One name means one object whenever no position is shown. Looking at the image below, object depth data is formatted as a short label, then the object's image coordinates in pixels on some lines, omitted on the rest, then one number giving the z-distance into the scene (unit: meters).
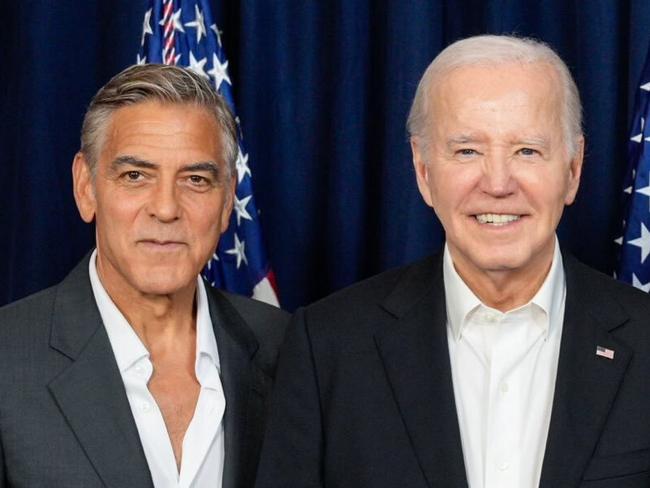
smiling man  2.30
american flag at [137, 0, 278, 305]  3.48
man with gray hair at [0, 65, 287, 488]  2.54
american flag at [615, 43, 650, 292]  3.21
